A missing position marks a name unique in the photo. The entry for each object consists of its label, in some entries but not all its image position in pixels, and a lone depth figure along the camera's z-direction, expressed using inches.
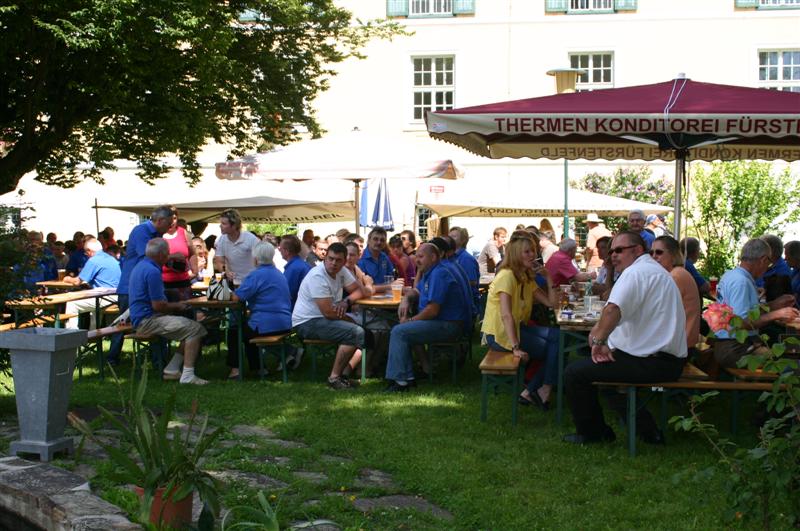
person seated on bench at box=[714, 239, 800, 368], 286.0
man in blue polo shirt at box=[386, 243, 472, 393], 359.9
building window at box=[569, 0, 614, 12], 1074.1
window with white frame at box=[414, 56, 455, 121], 1098.7
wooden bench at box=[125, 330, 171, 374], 375.9
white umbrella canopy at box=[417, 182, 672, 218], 687.1
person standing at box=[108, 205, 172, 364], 409.1
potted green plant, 184.4
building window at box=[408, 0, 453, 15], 1087.0
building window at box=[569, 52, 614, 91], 1081.4
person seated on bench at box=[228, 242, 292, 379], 386.6
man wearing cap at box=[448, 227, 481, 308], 477.4
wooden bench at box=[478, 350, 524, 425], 294.8
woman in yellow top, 316.8
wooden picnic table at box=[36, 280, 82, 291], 519.5
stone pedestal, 249.4
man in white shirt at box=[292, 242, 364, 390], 374.3
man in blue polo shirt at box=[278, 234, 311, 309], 434.3
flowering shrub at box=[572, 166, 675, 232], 1010.7
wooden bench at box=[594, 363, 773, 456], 257.3
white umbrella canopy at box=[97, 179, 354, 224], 608.7
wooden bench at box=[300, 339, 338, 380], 378.3
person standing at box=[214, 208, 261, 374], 462.3
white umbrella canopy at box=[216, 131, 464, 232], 444.8
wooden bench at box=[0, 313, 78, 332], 309.9
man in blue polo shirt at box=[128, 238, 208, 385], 372.8
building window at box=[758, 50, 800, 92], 1063.0
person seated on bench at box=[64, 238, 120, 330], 475.2
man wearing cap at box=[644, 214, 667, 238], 571.5
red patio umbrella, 290.7
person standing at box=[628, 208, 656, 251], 457.7
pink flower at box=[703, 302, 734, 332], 245.9
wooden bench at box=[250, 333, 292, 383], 380.2
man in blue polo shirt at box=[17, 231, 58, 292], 303.0
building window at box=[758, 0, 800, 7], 1053.2
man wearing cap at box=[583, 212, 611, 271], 616.1
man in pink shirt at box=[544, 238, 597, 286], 456.1
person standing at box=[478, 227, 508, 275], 673.0
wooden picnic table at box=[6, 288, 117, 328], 307.5
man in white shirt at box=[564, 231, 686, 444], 255.0
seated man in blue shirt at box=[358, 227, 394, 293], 456.8
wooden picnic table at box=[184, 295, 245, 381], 389.1
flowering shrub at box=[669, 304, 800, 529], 177.3
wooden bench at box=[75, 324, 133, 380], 379.6
